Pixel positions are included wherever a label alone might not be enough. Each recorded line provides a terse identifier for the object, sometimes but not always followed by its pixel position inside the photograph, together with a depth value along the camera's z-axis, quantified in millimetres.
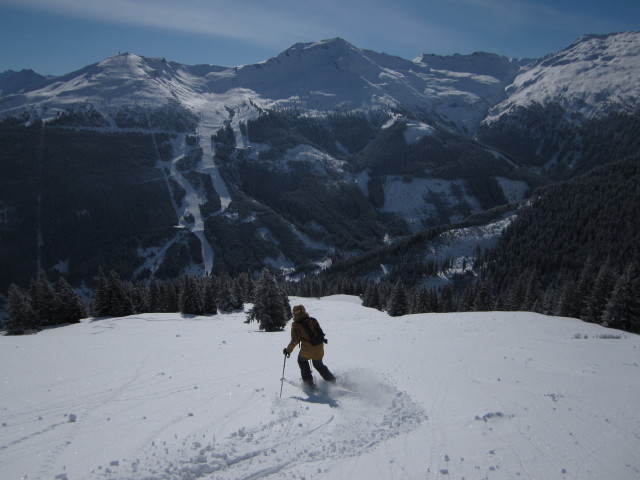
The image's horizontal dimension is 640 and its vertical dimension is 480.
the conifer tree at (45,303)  38219
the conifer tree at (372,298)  76662
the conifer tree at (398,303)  63281
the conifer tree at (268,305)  32750
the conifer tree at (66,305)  38500
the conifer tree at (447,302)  69938
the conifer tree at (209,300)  45844
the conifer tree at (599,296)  39219
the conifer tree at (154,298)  54897
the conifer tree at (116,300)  43375
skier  10734
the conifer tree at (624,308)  32188
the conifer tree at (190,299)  44281
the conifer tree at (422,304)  67312
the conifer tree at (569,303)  46250
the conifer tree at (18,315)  33688
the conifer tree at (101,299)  43219
